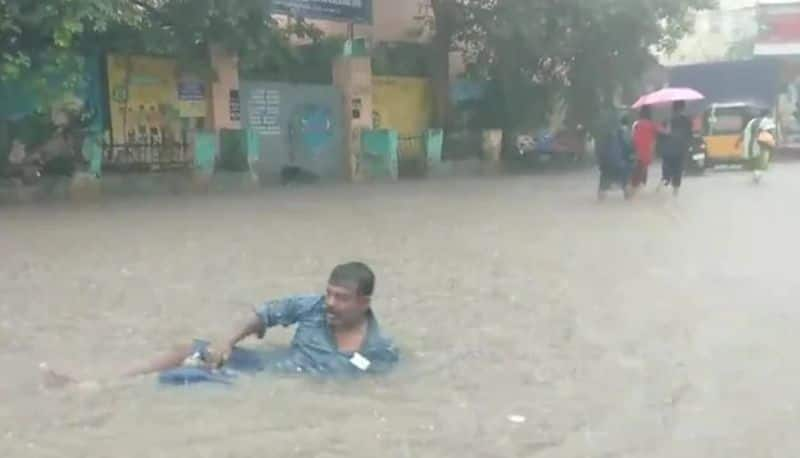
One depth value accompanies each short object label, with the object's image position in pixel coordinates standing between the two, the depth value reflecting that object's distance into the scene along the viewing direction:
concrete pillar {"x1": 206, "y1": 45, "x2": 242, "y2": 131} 23.58
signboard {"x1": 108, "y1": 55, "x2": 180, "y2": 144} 22.22
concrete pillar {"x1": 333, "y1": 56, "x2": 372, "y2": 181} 26.78
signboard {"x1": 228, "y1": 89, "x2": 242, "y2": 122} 24.17
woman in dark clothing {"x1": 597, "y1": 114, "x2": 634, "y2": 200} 19.61
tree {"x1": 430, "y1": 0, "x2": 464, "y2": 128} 28.36
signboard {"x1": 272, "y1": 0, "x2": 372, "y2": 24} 26.07
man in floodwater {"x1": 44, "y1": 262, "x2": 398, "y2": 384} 6.30
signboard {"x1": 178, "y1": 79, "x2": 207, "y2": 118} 23.38
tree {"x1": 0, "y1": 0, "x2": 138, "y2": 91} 17.62
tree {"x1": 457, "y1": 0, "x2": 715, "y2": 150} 27.61
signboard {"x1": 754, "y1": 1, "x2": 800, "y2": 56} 44.00
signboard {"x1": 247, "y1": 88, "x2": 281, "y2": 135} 25.48
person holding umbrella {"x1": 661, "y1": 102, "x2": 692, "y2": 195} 20.19
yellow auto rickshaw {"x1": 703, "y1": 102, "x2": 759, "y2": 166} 32.41
